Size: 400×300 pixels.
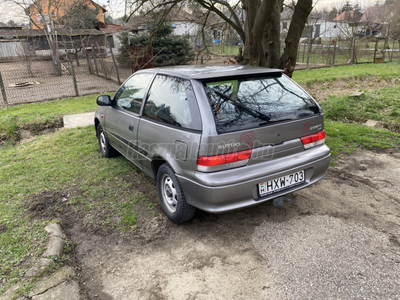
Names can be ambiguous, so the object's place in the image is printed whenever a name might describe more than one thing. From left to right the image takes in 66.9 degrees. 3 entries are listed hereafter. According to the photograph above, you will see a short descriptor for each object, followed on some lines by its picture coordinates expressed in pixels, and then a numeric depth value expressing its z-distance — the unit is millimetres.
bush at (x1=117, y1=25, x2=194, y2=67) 15453
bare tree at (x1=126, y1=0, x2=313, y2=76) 5168
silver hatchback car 2738
